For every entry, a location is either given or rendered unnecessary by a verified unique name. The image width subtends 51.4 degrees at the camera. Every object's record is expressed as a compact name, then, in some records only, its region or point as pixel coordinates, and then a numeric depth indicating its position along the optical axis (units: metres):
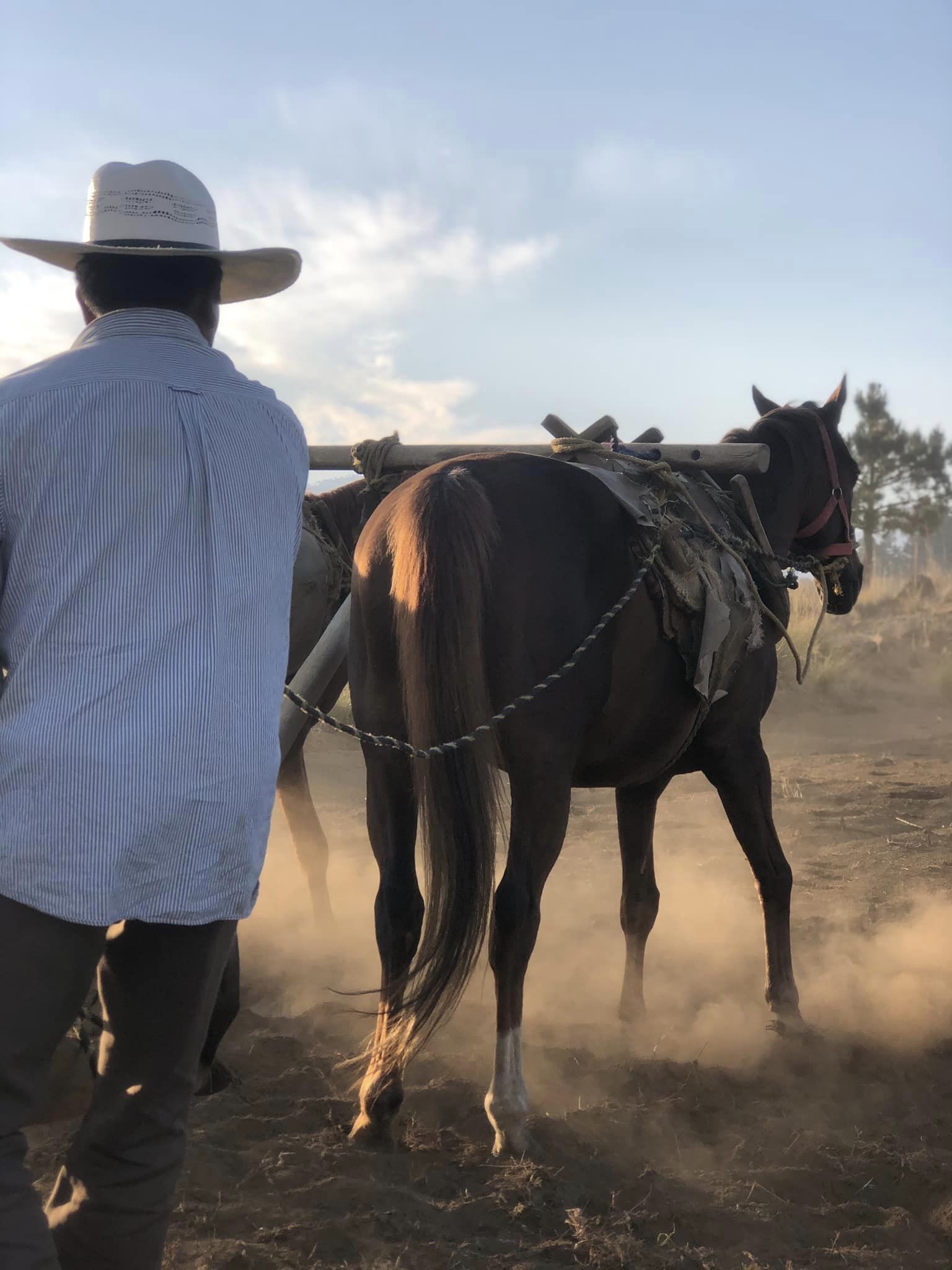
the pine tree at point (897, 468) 28.02
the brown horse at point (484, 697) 2.75
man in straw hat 1.41
